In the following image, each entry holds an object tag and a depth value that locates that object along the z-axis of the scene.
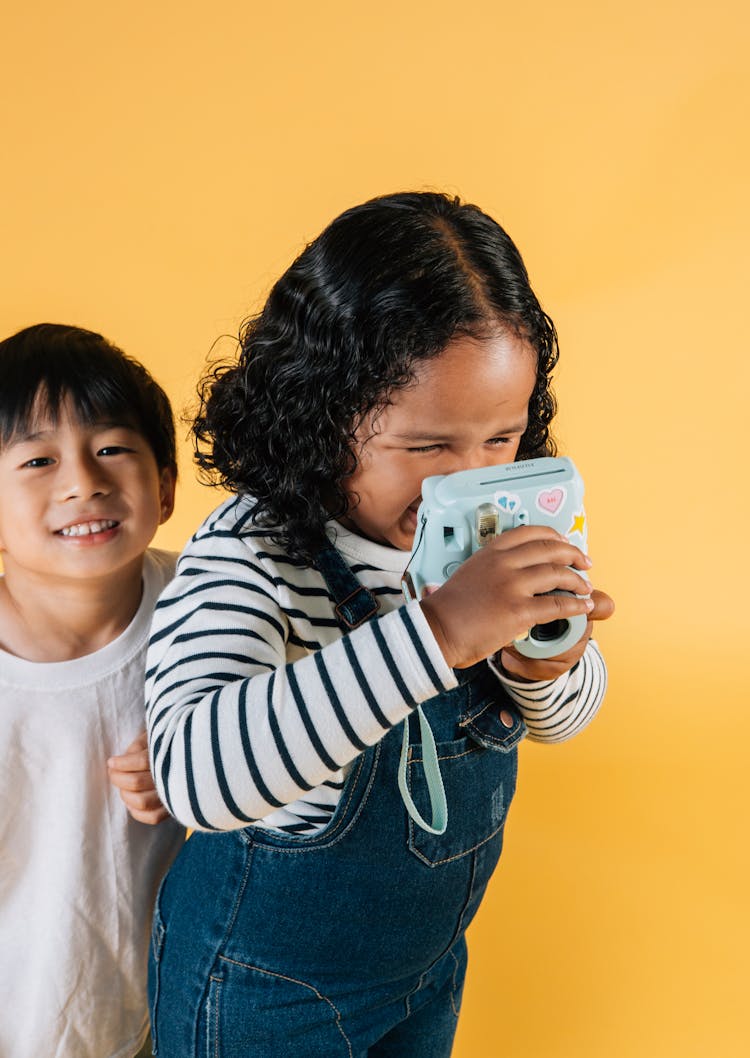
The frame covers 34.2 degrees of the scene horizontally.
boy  0.99
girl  0.80
